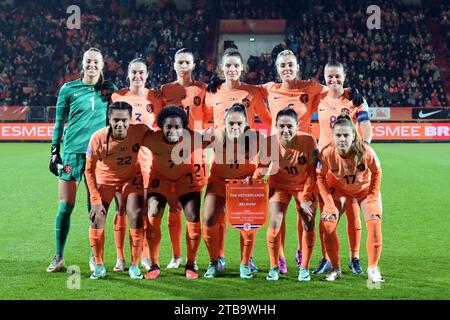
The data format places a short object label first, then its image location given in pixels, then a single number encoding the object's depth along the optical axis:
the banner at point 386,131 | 24.02
